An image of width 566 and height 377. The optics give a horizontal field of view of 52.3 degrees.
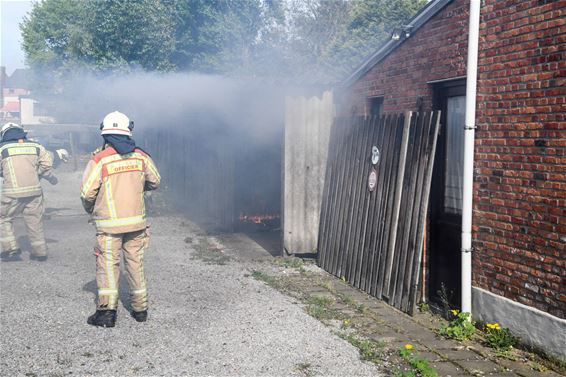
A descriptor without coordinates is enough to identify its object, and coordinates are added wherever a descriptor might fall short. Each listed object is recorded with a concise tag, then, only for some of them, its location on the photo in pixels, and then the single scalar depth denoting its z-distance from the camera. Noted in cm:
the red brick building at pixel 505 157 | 511
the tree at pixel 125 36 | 2281
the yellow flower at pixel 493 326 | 561
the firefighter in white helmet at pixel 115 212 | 597
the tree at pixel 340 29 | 2552
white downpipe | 602
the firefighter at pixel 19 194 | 880
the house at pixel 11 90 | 8256
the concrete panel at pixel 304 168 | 924
